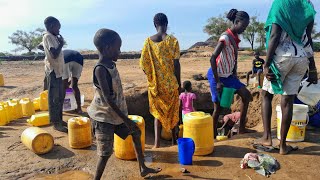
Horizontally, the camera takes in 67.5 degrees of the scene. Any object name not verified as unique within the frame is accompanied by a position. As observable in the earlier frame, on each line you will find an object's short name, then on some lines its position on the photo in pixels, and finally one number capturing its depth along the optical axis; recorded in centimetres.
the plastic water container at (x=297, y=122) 311
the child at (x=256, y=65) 673
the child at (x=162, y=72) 331
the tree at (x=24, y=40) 2635
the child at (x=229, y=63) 329
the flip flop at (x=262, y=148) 292
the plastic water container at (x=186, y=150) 270
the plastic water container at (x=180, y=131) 438
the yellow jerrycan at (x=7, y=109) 423
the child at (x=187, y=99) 441
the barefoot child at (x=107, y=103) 231
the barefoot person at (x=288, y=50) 268
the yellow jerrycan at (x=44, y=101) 479
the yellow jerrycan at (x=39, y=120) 402
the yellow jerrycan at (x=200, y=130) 290
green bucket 340
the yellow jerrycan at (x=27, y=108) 455
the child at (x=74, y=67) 475
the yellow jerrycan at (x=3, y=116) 413
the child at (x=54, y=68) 363
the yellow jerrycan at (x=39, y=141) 306
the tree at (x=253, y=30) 2267
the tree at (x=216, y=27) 2469
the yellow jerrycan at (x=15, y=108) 436
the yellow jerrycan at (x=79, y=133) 321
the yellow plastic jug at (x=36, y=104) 487
